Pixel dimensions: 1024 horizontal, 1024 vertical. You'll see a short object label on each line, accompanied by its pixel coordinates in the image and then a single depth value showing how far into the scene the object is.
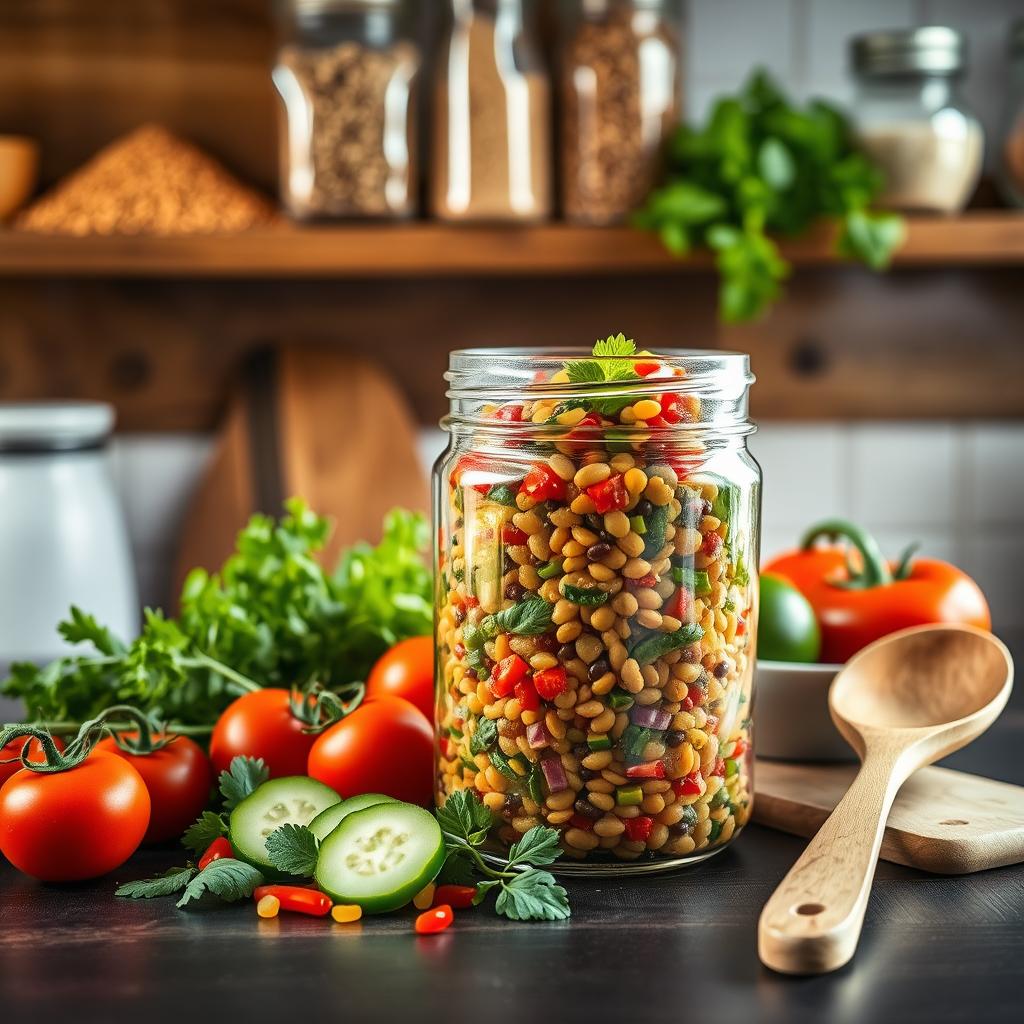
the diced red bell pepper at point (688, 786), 0.71
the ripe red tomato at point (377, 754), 0.78
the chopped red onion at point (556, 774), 0.69
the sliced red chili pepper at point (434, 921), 0.66
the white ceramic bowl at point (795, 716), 0.92
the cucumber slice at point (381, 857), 0.66
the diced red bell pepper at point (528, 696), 0.69
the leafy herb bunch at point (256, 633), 0.88
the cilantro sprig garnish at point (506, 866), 0.67
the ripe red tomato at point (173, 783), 0.78
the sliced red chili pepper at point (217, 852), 0.72
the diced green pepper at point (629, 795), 0.69
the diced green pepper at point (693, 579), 0.69
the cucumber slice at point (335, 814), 0.70
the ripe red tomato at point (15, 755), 0.79
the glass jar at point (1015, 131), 1.70
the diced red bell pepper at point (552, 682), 0.68
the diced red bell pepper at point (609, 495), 0.67
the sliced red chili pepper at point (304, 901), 0.68
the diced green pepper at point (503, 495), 0.70
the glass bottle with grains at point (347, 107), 1.52
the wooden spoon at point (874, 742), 0.60
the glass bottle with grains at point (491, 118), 1.53
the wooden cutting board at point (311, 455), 1.77
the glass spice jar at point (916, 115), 1.57
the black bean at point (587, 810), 0.70
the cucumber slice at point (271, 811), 0.71
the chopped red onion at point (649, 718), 0.69
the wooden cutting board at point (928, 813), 0.74
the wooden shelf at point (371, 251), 1.60
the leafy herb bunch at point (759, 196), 1.55
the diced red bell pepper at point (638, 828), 0.70
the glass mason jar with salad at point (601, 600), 0.68
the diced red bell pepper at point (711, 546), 0.71
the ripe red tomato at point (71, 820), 0.70
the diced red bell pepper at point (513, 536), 0.69
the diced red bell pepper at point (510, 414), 0.71
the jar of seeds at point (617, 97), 1.55
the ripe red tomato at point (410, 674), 0.88
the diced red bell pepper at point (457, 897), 0.69
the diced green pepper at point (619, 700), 0.68
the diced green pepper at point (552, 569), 0.68
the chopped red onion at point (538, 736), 0.69
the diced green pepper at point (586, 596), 0.67
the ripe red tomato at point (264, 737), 0.82
